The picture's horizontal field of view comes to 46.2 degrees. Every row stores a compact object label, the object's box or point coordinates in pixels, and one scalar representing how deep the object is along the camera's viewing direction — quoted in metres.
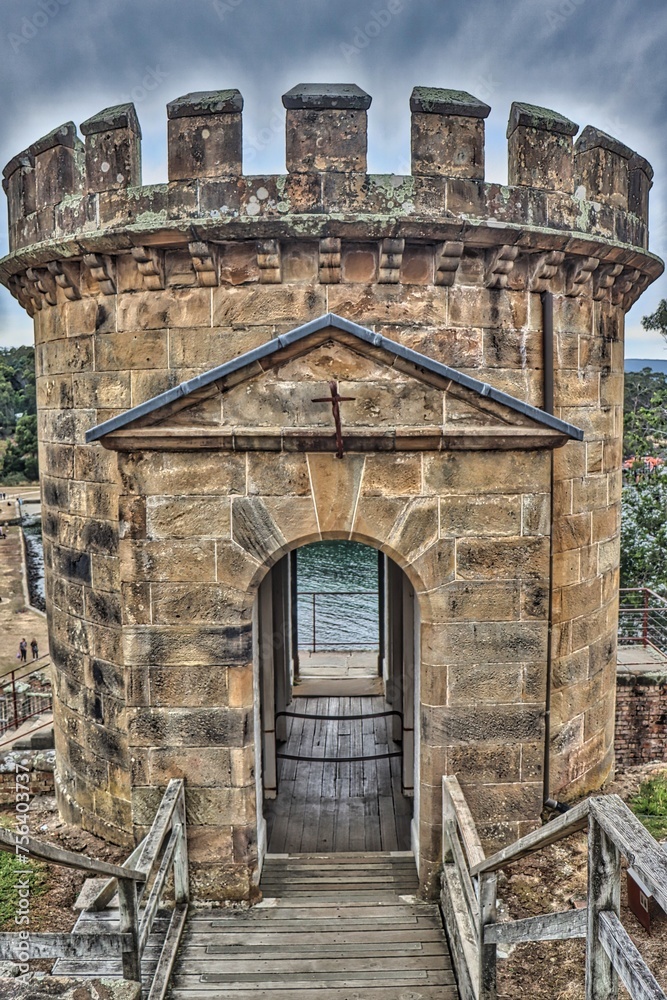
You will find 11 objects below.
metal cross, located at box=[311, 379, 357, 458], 5.10
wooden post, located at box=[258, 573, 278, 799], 6.90
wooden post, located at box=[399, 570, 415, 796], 6.79
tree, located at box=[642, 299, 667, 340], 18.84
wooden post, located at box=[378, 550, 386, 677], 10.46
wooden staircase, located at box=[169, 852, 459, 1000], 4.87
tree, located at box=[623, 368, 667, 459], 16.16
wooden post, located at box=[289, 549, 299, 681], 10.41
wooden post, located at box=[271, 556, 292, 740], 8.52
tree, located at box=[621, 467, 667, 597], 16.25
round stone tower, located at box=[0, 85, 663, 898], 5.31
